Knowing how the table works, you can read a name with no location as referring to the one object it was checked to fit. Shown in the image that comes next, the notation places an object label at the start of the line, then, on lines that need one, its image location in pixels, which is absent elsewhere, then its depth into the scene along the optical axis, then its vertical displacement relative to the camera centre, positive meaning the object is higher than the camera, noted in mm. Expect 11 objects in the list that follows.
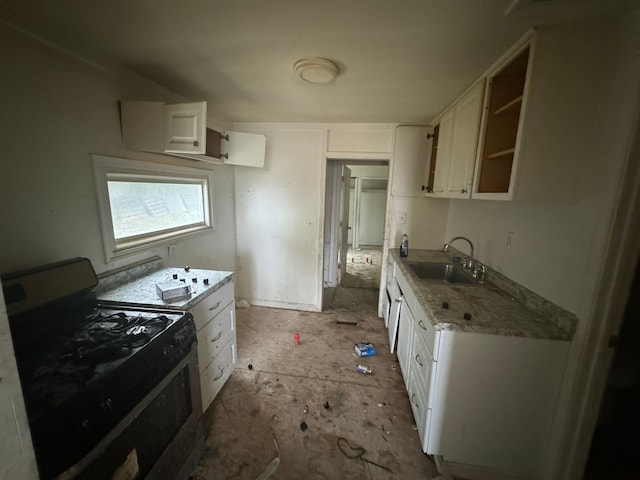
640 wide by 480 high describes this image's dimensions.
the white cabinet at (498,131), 1538 +461
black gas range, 783 -654
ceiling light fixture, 1548 +796
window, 1685 -80
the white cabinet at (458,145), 1760 +450
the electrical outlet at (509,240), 1795 -248
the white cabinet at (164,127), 1708 +439
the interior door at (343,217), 4096 -301
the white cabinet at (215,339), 1711 -1049
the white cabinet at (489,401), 1311 -1038
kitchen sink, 2424 -657
